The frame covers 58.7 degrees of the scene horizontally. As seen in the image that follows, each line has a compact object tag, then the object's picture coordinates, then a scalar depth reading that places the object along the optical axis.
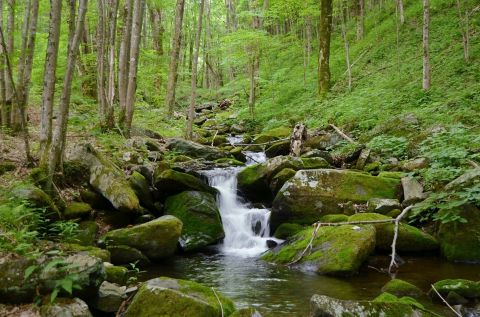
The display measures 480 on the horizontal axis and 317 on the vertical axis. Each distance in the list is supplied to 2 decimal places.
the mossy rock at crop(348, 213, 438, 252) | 8.56
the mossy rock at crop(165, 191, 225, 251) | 9.92
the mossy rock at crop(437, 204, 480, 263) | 8.20
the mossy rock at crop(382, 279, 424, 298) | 6.45
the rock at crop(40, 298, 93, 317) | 4.44
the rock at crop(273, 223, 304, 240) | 10.07
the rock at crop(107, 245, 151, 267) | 7.92
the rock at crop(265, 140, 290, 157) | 16.30
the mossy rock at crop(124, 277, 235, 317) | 4.89
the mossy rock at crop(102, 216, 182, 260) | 8.28
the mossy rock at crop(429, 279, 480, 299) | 6.09
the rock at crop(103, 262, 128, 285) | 6.18
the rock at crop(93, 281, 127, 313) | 5.19
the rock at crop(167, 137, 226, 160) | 15.17
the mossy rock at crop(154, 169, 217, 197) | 10.62
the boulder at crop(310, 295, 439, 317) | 4.93
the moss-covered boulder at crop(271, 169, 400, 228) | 10.11
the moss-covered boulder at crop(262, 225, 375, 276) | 7.80
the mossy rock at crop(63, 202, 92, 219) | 8.44
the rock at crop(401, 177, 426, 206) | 9.45
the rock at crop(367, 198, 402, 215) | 9.46
